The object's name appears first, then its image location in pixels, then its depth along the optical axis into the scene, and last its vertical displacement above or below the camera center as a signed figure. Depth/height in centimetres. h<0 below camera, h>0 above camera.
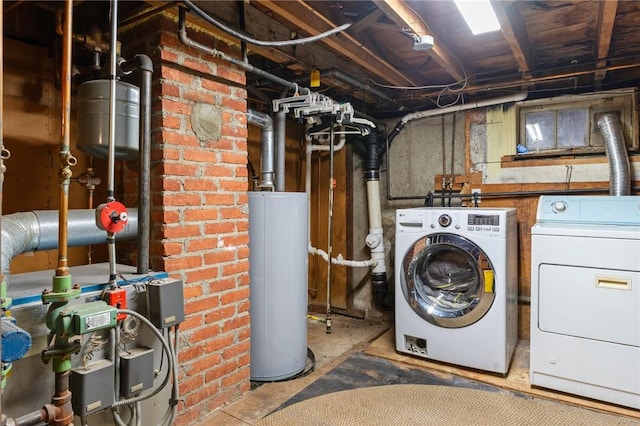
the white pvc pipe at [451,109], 306 +86
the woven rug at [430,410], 197 -108
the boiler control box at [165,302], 140 -34
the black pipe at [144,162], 160 +20
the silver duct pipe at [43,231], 120 -8
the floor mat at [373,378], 232 -107
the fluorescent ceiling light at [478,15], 180 +96
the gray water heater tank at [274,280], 231 -43
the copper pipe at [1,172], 85 +8
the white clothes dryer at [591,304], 208 -54
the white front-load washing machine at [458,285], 247 -53
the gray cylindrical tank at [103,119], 139 +33
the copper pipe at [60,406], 110 -57
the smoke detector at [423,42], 192 +84
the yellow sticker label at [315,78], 256 +88
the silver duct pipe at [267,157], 249 +34
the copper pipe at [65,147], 118 +19
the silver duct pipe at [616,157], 263 +36
